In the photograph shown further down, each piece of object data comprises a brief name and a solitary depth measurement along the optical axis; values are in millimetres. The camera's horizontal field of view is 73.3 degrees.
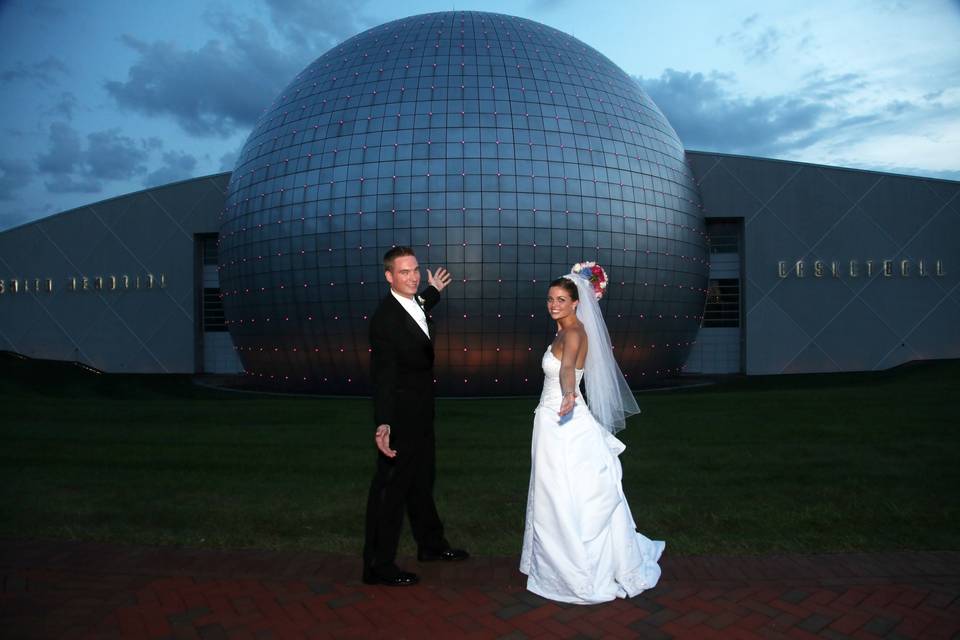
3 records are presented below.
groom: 4922
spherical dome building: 16141
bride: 4711
